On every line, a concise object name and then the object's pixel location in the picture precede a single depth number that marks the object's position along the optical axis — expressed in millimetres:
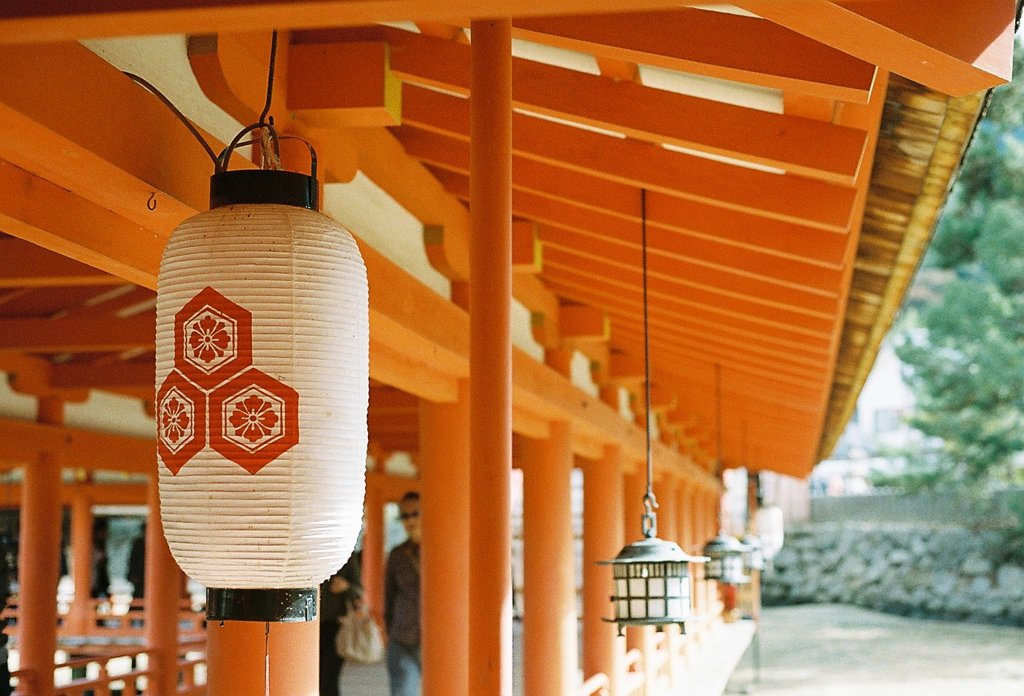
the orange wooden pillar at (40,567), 6867
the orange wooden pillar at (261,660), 3219
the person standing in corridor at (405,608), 6660
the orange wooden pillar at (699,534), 14430
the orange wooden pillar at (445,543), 4836
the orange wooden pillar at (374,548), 13328
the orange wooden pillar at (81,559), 11930
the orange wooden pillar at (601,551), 7789
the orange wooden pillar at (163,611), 8070
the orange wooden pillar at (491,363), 2723
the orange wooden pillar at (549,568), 6594
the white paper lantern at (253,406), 2152
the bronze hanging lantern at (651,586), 4348
